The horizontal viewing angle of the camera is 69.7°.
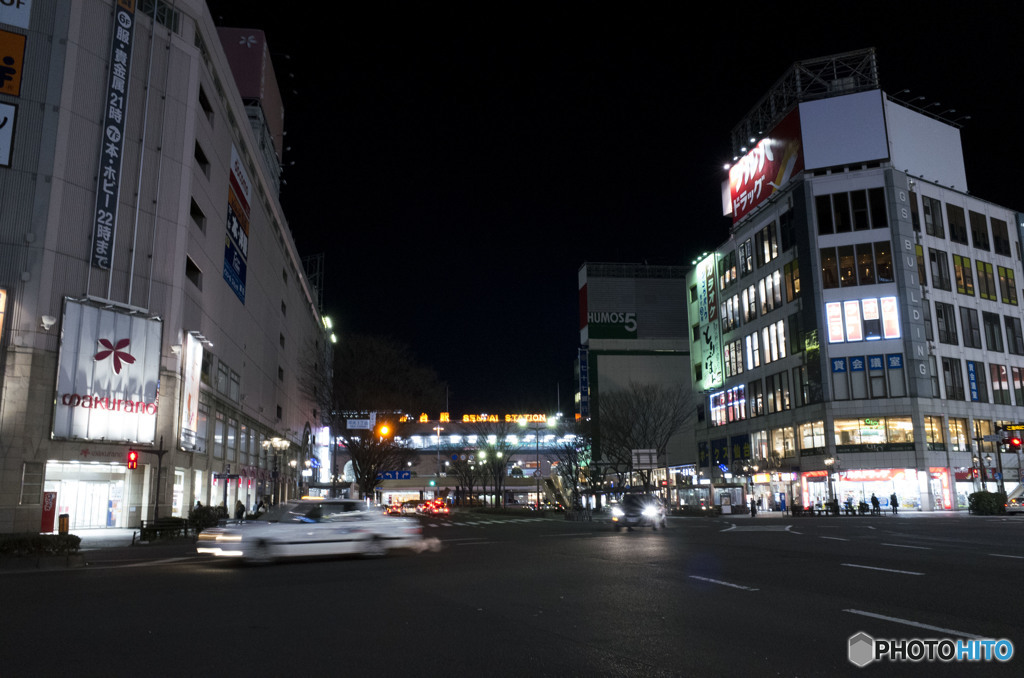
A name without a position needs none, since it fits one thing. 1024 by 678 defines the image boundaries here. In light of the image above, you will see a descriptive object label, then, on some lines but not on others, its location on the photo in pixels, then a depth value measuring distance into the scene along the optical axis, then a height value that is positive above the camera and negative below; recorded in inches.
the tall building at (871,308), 2260.1 +539.3
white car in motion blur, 678.5 -50.1
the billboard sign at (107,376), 1274.6 +189.8
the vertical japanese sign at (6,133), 1258.0 +592.1
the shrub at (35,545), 751.1 -61.7
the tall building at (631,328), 4296.3 +881.5
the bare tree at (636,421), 2568.9 +195.8
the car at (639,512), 1301.7 -61.6
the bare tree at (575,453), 2935.5 +102.1
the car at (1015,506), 1891.0 -85.6
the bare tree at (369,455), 2091.5 +72.2
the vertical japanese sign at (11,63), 1270.9 +720.4
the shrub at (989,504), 1849.2 -76.6
